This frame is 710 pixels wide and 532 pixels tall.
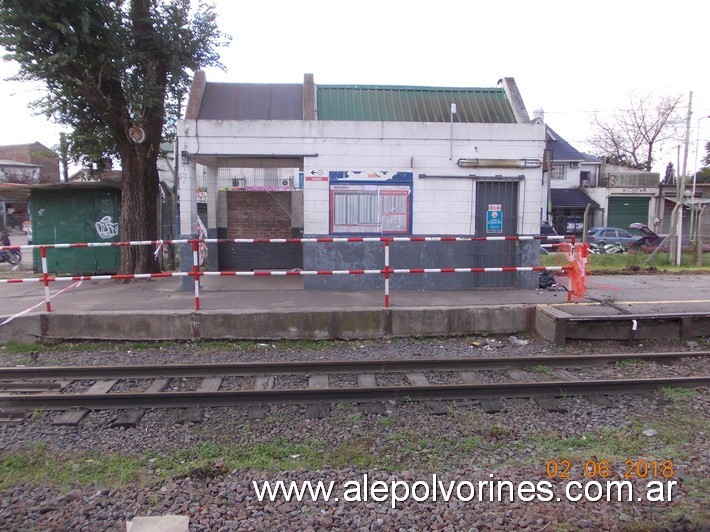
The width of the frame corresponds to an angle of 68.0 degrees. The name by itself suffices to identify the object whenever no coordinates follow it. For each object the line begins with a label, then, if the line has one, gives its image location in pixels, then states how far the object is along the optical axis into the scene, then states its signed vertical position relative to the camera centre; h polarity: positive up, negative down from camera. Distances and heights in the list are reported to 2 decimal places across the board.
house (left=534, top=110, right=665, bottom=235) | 37.53 +2.28
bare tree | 48.56 +8.20
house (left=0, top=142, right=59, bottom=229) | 44.78 +5.85
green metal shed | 13.47 +0.05
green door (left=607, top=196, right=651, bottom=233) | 38.03 +1.17
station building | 10.23 +1.15
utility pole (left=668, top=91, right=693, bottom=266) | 16.59 -0.31
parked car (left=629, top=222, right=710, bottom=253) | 21.91 -0.69
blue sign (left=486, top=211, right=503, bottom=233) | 10.70 +0.09
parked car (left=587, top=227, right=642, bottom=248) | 28.98 -0.56
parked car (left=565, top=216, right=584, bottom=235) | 35.82 +0.09
